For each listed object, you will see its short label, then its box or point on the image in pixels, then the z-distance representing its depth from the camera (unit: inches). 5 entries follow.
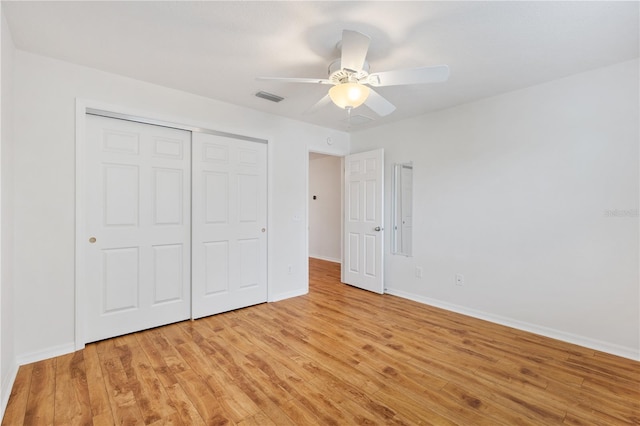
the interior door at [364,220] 165.5
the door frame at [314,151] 164.4
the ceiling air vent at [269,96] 122.7
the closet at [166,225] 105.3
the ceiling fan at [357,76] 70.6
